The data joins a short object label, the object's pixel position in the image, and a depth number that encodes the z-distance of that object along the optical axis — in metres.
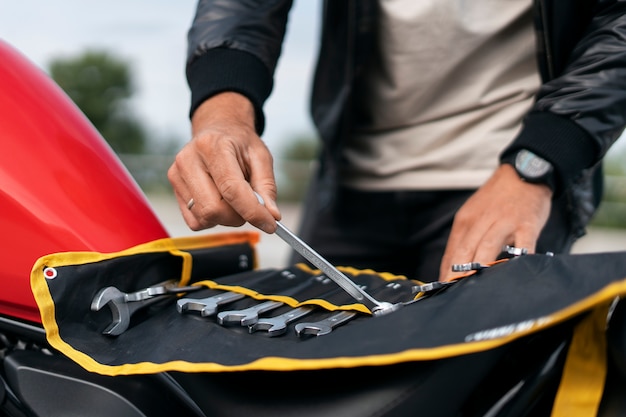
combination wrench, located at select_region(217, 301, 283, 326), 0.78
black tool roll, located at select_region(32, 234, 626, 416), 0.62
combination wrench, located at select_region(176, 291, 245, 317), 0.81
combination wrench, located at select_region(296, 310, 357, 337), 0.74
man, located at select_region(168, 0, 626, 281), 0.95
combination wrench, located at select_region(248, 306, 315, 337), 0.76
